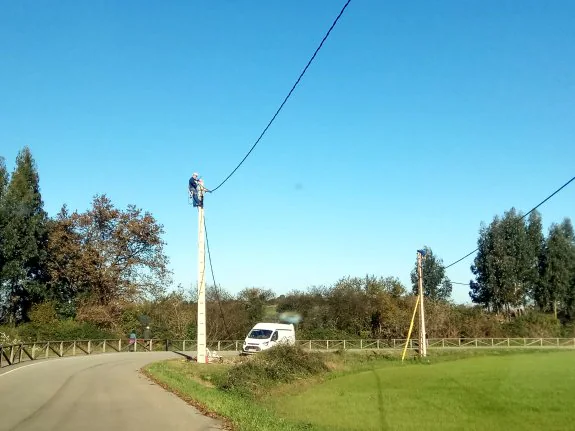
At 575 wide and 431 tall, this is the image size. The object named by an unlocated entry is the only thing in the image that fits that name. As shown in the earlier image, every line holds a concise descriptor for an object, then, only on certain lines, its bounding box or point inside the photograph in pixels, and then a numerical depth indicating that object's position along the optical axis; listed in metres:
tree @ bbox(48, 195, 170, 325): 54.13
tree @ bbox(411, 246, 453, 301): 95.75
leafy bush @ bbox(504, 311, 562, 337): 65.69
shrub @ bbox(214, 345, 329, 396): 23.58
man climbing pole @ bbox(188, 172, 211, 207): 31.47
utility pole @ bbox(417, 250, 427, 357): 41.75
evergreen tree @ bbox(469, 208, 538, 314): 75.38
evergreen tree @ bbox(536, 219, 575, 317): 73.88
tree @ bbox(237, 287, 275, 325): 62.81
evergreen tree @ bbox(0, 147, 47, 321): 51.09
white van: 39.53
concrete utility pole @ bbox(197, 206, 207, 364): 31.11
